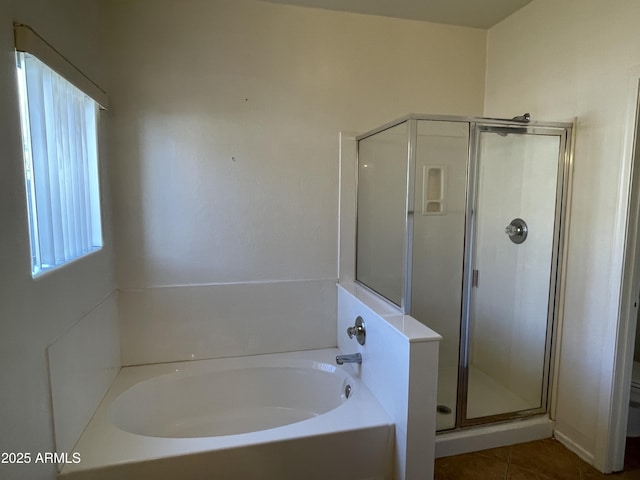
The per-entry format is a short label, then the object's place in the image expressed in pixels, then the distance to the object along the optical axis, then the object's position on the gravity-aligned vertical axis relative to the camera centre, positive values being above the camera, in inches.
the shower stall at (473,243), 81.2 -9.6
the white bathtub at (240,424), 59.5 -41.0
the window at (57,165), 51.5 +5.4
